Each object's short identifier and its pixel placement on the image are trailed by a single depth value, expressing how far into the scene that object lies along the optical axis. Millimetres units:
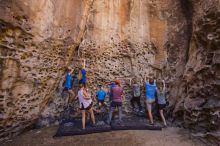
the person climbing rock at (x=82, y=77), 7832
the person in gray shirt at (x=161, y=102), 7375
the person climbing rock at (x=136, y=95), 8180
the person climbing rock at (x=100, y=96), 7882
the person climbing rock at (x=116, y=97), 7133
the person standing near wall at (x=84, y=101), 6656
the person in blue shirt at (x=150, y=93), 7512
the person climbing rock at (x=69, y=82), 7539
